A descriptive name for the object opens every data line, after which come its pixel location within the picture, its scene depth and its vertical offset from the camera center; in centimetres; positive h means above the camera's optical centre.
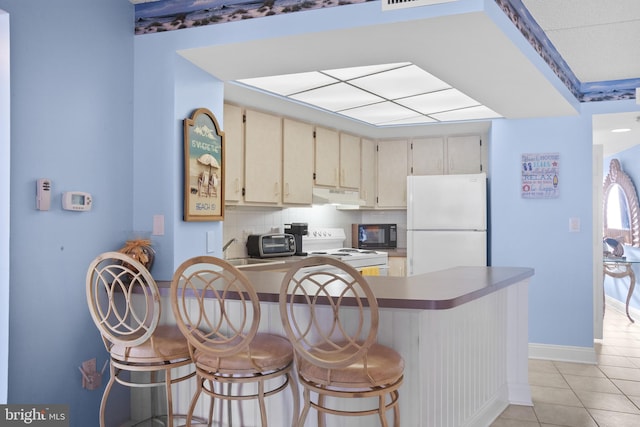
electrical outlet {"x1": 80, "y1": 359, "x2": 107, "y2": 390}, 279 -85
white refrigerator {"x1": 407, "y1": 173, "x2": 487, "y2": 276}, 511 -7
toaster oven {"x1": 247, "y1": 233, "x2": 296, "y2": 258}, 452 -27
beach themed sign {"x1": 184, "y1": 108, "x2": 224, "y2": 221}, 312 +28
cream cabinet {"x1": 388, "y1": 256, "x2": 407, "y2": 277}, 555 -52
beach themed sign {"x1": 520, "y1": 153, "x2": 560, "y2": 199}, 479 +35
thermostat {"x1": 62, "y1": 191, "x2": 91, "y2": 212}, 265 +6
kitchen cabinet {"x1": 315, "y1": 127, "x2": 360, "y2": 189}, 508 +54
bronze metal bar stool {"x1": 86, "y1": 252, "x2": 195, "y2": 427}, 239 -61
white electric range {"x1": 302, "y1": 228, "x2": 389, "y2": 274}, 507 -37
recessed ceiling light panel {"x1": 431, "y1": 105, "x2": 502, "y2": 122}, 472 +92
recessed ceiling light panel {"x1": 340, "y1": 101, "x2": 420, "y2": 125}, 466 +93
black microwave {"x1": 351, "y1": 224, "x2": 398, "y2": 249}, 602 -24
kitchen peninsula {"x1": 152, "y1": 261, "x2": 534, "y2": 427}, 239 -63
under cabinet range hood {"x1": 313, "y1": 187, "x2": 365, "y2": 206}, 496 +17
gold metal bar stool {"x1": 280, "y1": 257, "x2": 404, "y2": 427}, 201 -59
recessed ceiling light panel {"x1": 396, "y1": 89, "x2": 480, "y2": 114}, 416 +92
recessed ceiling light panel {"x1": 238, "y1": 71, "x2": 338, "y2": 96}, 371 +94
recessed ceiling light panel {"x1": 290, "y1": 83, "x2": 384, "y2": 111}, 408 +94
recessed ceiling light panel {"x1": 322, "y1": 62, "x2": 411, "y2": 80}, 341 +94
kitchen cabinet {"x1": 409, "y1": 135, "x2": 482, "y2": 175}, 559 +62
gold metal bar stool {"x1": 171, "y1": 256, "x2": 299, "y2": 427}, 220 -60
